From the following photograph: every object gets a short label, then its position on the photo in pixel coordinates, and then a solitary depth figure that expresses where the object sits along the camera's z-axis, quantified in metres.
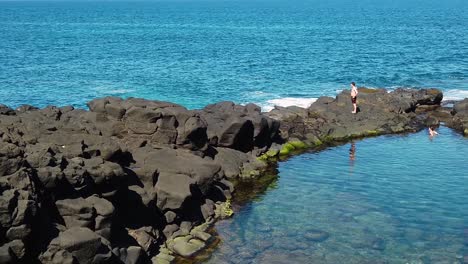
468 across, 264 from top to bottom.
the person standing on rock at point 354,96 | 49.25
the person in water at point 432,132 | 45.84
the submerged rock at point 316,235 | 27.09
